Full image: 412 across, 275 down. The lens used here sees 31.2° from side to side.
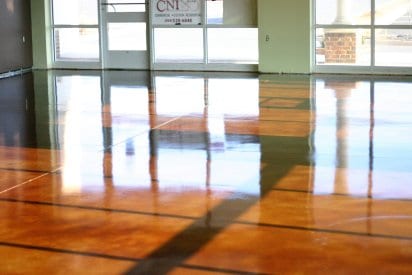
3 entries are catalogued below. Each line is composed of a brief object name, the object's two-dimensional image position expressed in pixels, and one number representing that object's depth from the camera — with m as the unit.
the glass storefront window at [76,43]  14.95
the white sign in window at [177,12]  14.18
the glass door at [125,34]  14.57
